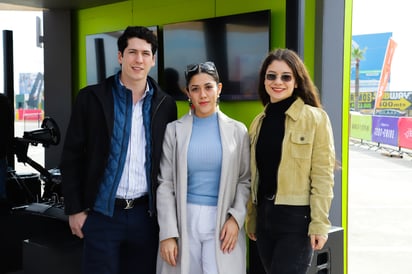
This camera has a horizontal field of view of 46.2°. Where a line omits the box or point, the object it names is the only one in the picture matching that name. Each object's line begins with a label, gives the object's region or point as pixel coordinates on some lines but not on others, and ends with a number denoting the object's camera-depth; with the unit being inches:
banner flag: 1011.3
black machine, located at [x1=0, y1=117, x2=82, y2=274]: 133.0
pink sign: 565.9
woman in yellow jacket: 83.2
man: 84.3
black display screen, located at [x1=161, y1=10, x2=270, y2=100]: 173.6
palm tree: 1253.7
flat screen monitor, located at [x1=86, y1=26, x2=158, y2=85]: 239.9
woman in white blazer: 82.7
